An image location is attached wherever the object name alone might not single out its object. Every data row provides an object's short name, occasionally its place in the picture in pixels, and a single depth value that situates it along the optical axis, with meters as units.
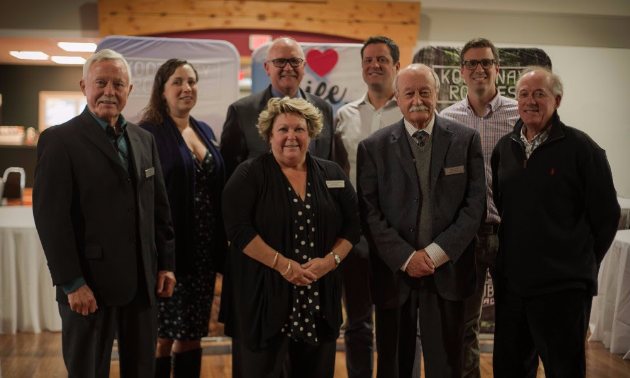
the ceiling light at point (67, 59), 8.31
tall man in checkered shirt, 2.87
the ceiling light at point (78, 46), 6.65
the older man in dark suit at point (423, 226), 2.44
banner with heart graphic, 4.10
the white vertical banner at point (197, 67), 3.93
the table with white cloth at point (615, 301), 4.11
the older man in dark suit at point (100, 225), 2.06
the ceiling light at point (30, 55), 8.47
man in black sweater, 2.40
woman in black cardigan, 2.34
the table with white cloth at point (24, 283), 4.34
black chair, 5.05
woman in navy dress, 2.83
